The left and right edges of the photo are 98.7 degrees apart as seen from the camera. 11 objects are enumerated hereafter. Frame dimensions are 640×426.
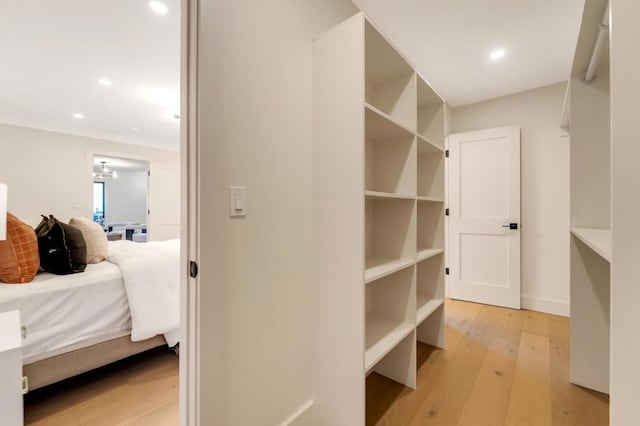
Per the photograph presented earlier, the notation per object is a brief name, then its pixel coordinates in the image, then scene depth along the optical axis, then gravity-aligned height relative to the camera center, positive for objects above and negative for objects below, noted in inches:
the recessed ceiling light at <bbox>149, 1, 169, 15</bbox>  71.3 +54.4
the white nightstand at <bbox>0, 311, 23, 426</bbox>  38.2 -24.1
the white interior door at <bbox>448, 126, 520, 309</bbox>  120.4 -1.0
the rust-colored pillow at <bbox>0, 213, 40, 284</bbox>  64.0 -10.1
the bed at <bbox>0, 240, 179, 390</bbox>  60.9 -25.1
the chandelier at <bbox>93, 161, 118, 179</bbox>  249.8 +42.8
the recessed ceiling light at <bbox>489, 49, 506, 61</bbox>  93.5 +55.4
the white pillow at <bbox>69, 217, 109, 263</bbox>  84.0 -8.5
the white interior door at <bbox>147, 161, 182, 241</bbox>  222.1 +10.0
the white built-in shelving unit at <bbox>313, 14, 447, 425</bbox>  49.1 -0.3
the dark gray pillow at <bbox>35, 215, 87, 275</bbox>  71.3 -9.7
